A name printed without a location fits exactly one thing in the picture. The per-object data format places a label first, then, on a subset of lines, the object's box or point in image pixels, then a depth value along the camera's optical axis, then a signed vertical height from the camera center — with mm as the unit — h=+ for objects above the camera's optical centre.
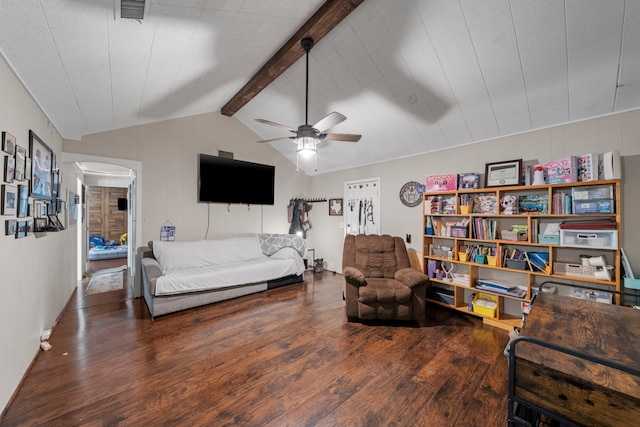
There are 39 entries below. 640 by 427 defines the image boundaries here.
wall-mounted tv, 4469 +660
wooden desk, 915 -620
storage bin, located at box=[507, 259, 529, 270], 2832 -541
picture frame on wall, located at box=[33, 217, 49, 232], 2134 -82
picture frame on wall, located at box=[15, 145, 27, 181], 1782 +388
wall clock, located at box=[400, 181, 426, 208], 3957 +375
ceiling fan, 2438 +872
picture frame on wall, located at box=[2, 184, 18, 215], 1596 +106
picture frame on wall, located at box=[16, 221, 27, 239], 1813 -108
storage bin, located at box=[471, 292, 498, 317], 3021 -1079
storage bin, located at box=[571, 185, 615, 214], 2367 +167
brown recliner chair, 2936 -929
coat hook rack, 5719 +380
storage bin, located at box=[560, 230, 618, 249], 2340 -211
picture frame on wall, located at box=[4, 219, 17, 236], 1625 -79
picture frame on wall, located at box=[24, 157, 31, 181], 1940 +367
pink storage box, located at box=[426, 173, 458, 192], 3380 +472
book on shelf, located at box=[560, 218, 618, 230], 2344 -74
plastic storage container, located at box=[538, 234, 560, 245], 2635 -233
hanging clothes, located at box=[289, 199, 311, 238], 5664 -23
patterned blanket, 4835 -522
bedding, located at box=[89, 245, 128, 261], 6652 -998
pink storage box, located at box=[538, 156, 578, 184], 2539 +486
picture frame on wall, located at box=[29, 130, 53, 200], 2102 +436
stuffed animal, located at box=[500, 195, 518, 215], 2910 +138
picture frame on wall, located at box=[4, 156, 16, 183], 1622 +310
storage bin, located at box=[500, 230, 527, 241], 2876 -214
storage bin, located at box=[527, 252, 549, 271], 2755 -472
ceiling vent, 1414 +1200
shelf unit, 2467 -283
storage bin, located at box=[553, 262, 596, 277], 2475 -535
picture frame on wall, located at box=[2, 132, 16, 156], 1584 +469
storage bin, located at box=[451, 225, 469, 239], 3256 -189
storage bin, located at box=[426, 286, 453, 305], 3404 -1085
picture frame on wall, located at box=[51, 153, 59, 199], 2684 +425
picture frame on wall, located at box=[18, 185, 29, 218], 1829 +109
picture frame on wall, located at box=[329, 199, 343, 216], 5318 +196
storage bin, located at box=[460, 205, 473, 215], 3225 +96
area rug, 4135 -1211
